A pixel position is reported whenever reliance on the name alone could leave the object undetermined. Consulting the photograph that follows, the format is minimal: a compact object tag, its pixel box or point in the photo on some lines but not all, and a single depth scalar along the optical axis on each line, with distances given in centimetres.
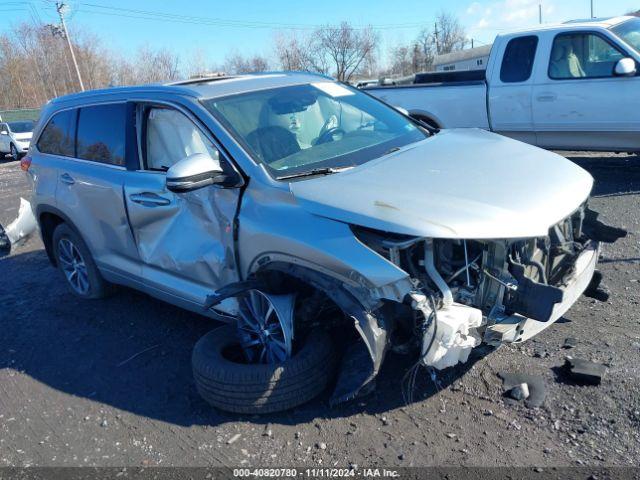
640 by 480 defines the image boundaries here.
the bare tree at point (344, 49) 5025
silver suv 283
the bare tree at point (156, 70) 4920
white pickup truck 722
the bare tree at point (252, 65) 4828
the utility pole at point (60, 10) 4169
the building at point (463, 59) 3962
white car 2202
